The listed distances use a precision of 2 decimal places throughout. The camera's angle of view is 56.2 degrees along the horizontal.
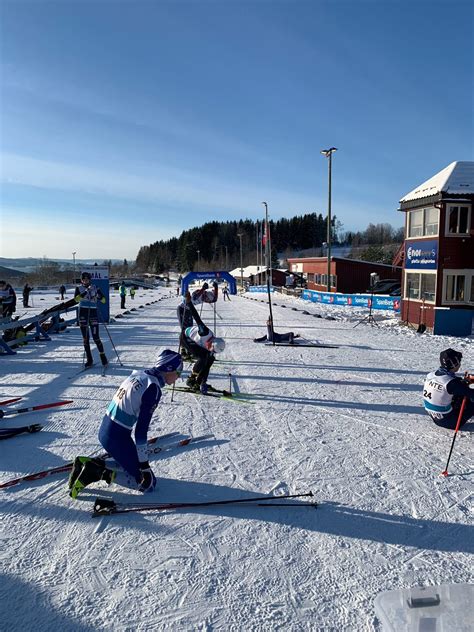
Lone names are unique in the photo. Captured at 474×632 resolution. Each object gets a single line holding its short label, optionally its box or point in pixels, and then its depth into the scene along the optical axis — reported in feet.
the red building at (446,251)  56.18
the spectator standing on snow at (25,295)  101.75
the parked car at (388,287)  130.31
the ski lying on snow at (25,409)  21.55
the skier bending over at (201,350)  26.18
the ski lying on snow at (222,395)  25.29
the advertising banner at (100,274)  65.62
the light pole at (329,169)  110.89
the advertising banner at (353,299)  86.77
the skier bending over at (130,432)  13.55
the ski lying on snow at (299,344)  44.32
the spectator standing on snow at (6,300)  44.06
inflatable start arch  111.70
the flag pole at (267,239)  46.24
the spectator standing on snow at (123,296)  95.61
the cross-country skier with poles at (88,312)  32.12
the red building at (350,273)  132.46
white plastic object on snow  8.77
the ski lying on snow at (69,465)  15.12
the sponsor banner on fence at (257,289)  177.64
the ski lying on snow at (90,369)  31.12
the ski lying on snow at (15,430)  19.11
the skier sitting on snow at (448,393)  18.57
